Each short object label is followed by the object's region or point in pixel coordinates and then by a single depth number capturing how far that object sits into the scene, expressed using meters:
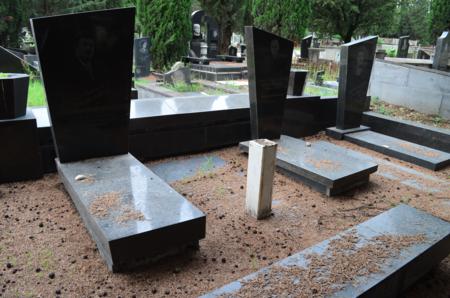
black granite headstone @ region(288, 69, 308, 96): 6.04
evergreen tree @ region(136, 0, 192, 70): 12.38
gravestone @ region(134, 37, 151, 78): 11.68
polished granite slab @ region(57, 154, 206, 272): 2.46
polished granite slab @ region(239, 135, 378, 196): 3.98
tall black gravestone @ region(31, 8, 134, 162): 3.26
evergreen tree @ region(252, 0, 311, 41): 13.60
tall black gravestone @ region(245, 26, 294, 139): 4.75
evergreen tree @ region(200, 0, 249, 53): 20.86
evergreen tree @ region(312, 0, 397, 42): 23.67
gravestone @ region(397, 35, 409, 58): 20.80
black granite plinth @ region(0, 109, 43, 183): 3.63
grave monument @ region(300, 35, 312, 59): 15.63
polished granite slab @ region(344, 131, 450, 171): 5.15
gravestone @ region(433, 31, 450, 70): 11.61
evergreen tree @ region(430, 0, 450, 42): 19.14
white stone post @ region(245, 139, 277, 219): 3.18
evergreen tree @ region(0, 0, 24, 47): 17.30
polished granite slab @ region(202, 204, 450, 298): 2.11
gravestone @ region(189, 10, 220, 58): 19.78
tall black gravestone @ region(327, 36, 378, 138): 5.95
